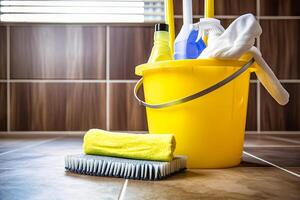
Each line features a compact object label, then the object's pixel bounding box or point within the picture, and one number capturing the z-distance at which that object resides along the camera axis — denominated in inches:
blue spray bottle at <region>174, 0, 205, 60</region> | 33.8
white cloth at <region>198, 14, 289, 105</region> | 29.7
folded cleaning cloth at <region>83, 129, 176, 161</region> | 27.0
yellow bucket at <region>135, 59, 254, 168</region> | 31.0
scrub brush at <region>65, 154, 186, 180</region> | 25.8
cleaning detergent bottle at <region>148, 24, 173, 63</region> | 33.9
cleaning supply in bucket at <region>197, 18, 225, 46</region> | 32.8
